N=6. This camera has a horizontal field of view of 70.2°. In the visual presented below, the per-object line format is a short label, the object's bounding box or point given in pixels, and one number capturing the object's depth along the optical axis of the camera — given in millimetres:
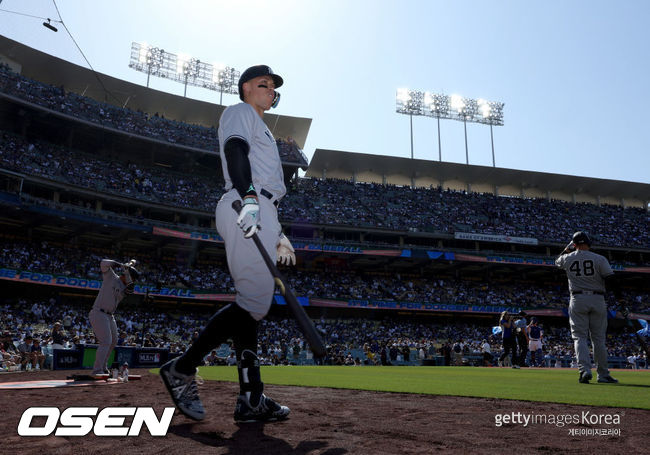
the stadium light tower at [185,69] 50650
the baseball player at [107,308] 8203
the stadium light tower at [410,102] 56938
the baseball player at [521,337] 16672
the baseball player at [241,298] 3500
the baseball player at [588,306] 6984
